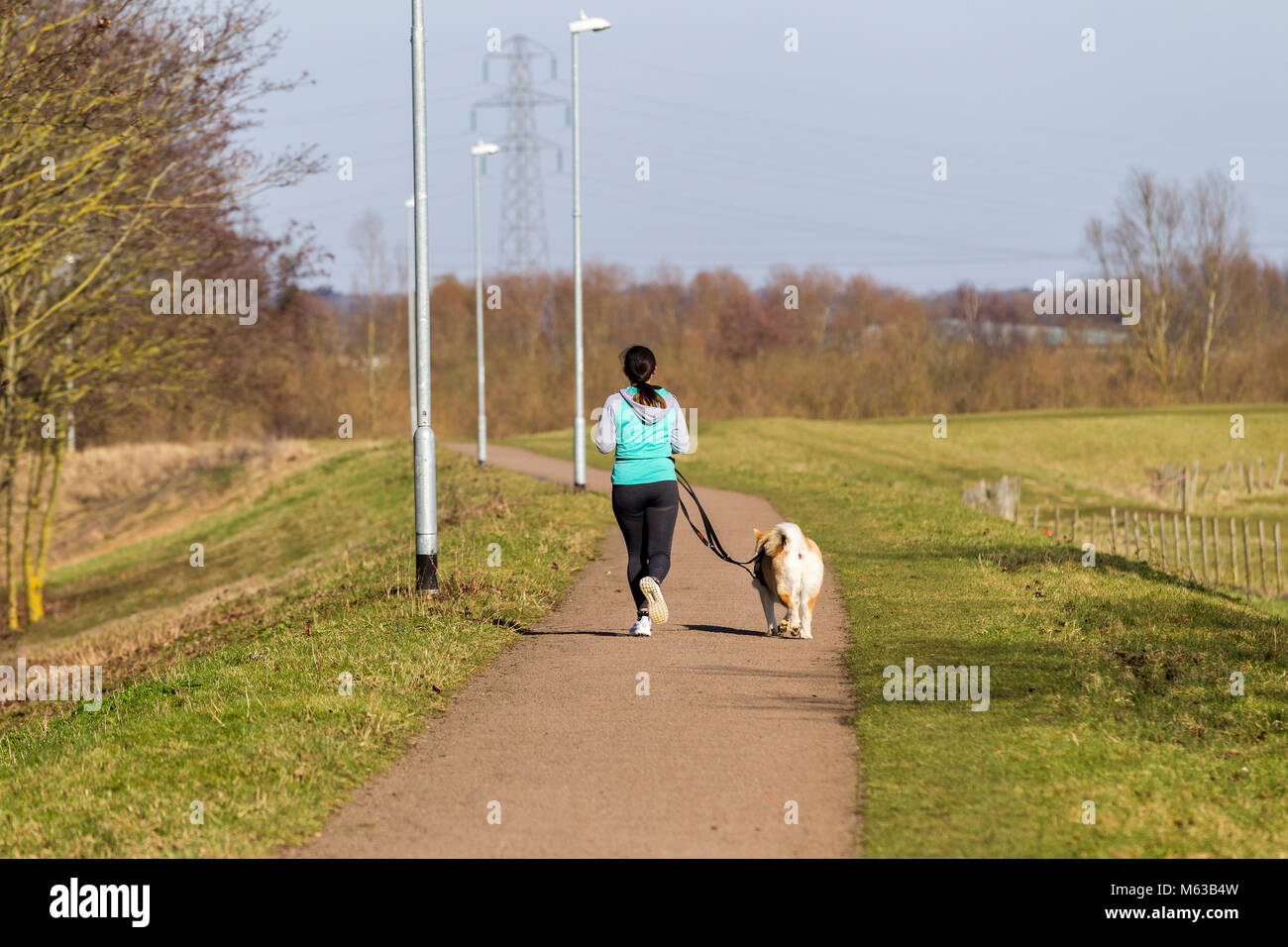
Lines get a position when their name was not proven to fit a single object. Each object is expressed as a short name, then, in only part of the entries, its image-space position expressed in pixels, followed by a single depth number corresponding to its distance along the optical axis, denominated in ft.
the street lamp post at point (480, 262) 102.99
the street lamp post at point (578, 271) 73.16
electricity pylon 194.59
